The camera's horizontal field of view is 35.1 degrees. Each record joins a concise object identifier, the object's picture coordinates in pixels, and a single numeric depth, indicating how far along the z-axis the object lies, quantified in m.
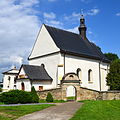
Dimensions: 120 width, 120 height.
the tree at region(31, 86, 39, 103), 19.95
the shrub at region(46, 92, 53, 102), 22.18
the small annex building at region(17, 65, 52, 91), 26.67
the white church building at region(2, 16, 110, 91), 27.80
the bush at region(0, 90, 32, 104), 18.20
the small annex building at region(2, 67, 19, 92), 44.10
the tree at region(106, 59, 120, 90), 31.78
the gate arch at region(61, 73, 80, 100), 23.57
